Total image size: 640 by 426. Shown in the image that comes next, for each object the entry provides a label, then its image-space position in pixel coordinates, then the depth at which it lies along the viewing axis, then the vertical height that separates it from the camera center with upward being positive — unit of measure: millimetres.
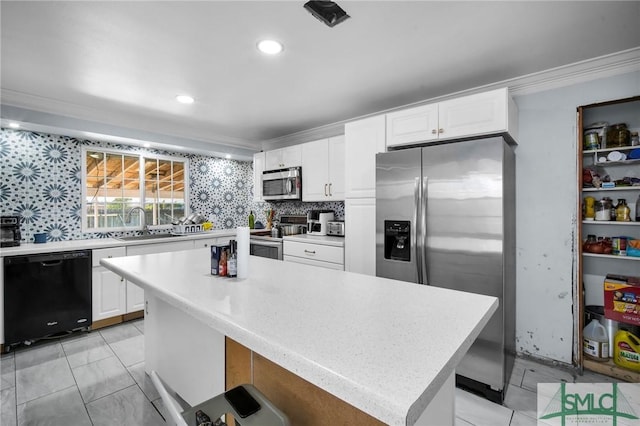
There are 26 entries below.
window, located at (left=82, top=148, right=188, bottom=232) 3598 +315
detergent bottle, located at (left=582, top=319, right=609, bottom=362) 2197 -1009
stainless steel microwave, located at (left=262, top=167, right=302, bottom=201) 3932 +386
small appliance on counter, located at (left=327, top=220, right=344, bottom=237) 3592 -210
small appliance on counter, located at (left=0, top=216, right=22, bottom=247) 2785 -159
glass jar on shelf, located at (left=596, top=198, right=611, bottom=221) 2201 -14
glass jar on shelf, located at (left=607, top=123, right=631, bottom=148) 2154 +536
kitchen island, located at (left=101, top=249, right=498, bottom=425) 621 -346
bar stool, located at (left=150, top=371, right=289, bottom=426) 866 -618
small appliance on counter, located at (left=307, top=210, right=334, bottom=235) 3768 -119
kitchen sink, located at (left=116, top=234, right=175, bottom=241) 3669 -311
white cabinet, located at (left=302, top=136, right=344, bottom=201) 3496 +520
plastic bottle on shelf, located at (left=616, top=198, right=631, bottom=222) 2133 -30
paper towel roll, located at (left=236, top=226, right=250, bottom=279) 1438 -211
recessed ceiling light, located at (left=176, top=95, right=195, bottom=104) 2873 +1140
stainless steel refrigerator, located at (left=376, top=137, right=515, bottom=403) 2021 -148
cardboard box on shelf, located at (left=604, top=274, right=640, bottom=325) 2047 -649
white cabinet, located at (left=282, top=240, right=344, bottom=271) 3145 -490
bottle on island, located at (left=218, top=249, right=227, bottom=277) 1496 -279
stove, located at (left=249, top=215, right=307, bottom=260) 3860 -351
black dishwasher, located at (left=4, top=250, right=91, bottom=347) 2654 -774
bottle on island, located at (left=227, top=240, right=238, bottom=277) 1459 -249
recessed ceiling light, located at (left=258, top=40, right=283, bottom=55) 1953 +1128
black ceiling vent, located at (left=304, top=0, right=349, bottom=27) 1574 +1108
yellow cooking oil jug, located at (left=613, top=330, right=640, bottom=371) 2082 -1027
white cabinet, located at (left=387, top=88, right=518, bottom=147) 2168 +729
